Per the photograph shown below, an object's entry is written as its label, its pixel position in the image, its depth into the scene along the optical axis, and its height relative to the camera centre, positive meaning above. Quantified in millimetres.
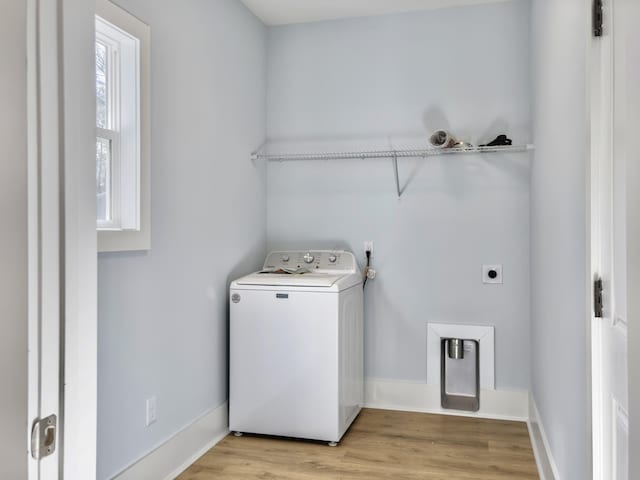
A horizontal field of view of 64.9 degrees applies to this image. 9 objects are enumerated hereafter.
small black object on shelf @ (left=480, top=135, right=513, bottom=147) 2898 +566
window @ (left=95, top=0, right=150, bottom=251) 1989 +436
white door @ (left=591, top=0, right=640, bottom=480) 1118 -21
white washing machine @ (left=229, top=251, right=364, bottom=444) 2635 -624
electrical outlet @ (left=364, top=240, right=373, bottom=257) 3248 -40
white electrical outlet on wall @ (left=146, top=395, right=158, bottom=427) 2143 -734
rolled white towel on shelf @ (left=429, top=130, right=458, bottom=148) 2895 +580
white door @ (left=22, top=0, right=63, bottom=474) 636 +3
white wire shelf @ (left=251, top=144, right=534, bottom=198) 2932 +537
